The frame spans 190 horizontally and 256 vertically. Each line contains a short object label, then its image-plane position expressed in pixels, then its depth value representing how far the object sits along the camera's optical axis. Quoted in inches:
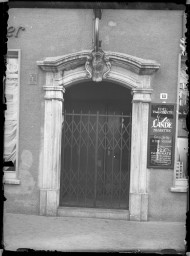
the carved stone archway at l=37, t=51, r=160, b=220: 249.8
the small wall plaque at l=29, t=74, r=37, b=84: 254.2
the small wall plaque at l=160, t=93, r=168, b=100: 251.1
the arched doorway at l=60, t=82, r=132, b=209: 275.6
